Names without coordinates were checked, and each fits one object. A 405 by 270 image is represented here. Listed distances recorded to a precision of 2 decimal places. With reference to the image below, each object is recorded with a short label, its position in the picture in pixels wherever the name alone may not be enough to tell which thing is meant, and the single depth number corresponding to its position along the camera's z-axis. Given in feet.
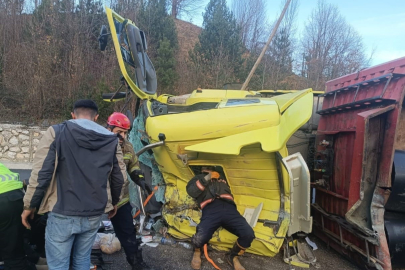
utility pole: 26.63
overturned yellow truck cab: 8.51
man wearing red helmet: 8.58
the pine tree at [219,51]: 41.14
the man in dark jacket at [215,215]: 8.96
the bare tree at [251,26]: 71.56
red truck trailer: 8.38
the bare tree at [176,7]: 80.02
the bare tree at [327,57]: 61.46
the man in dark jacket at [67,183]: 5.87
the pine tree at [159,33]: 35.58
